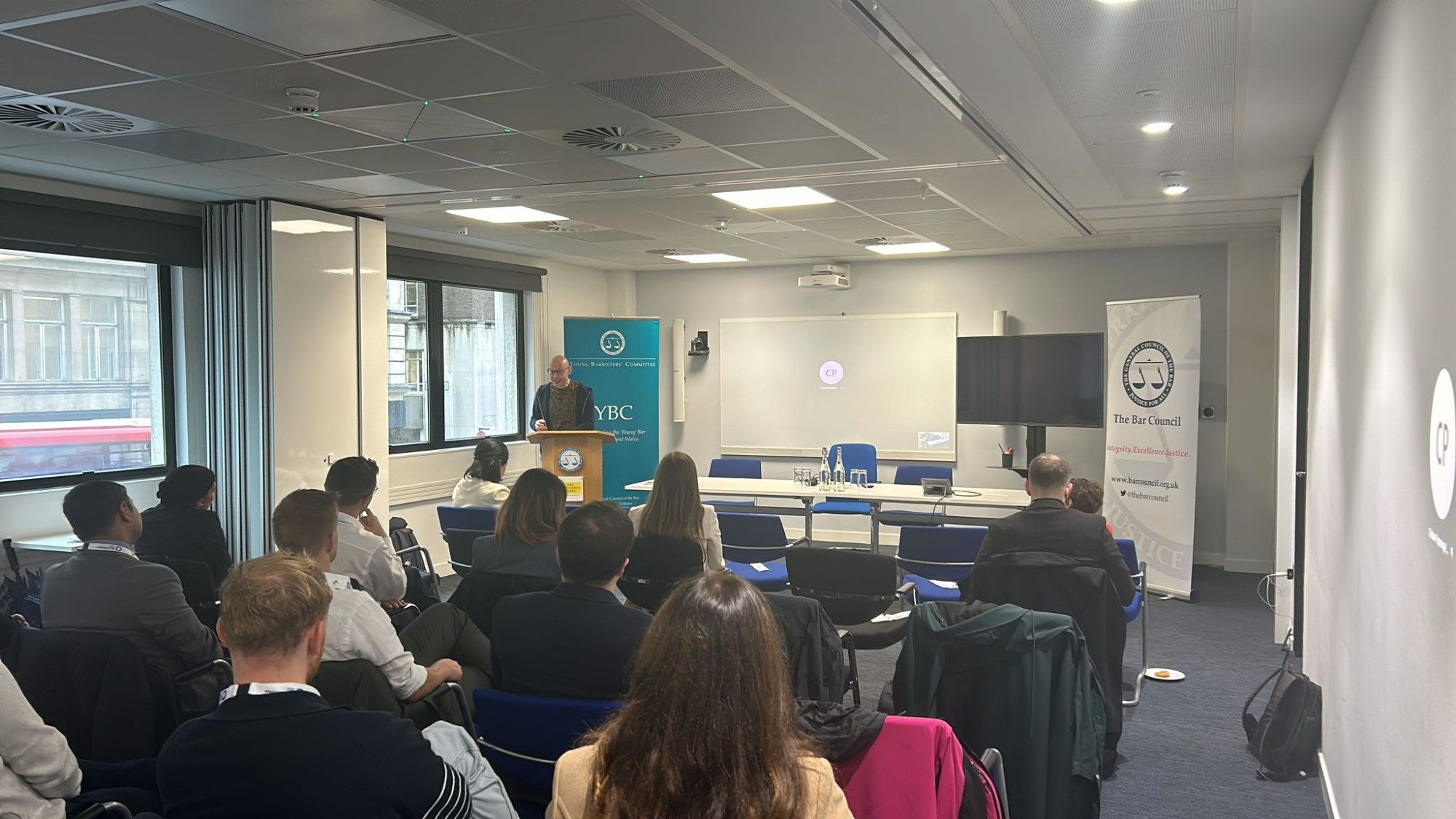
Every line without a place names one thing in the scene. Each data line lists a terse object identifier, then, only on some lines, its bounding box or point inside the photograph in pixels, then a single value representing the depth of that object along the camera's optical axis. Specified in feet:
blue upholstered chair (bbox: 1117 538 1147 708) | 16.93
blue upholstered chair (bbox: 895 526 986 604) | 18.07
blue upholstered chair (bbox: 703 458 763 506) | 28.49
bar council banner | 24.70
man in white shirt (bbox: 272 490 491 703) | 9.06
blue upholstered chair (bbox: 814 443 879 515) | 28.86
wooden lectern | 25.49
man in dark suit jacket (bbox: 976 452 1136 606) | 13.97
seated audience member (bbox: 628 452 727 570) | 14.88
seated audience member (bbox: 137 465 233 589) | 14.82
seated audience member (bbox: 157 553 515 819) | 5.46
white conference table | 23.34
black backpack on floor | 13.66
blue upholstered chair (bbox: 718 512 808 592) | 19.42
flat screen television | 27.17
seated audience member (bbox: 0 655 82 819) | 7.02
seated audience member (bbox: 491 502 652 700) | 8.48
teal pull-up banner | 32.24
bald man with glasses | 26.99
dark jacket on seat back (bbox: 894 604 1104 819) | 10.49
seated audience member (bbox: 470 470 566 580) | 12.92
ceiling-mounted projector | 32.07
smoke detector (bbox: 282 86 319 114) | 12.61
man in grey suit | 10.46
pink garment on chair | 6.77
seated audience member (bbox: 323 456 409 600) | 13.44
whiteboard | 32.12
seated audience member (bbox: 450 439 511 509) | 20.08
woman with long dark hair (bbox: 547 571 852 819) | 4.42
